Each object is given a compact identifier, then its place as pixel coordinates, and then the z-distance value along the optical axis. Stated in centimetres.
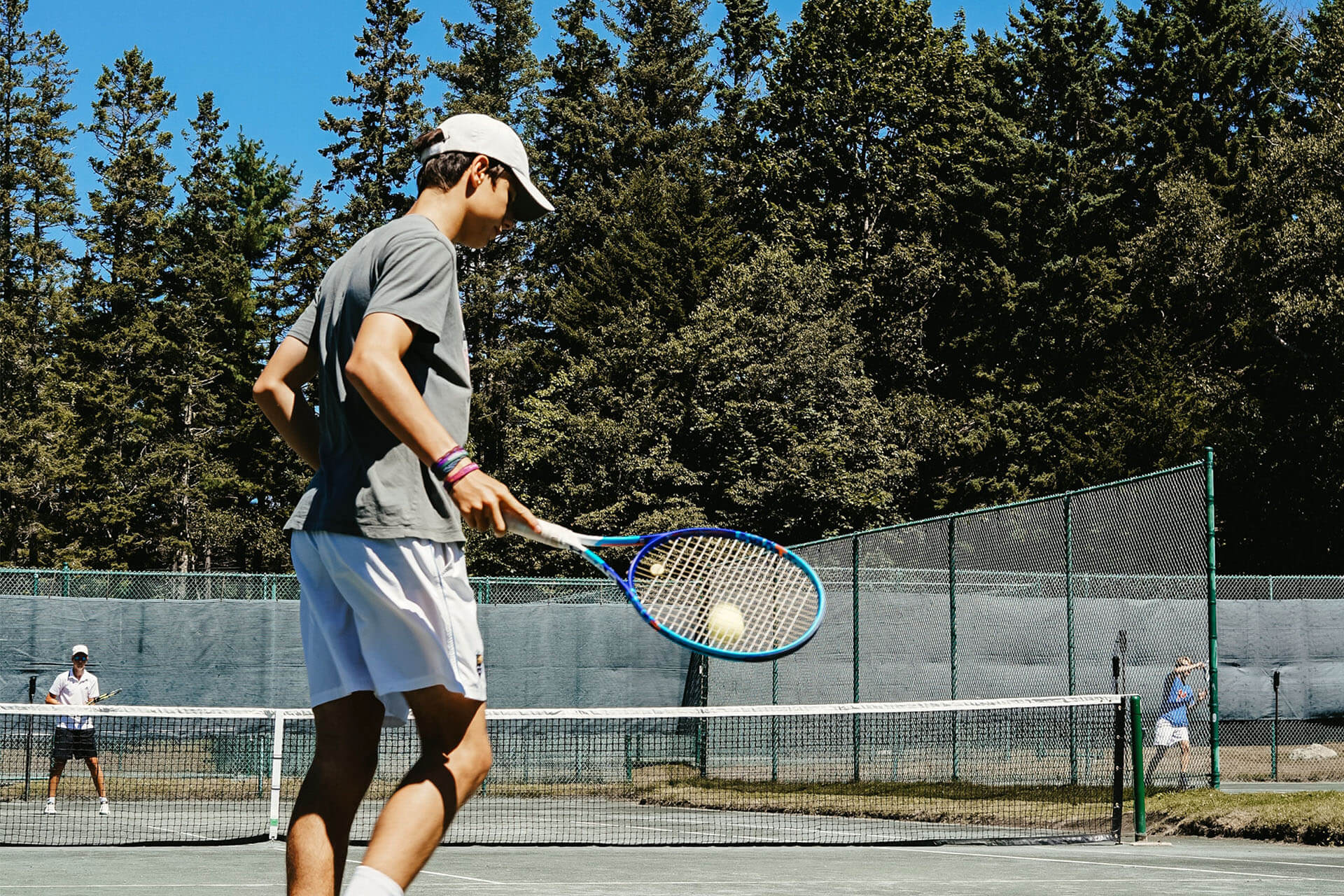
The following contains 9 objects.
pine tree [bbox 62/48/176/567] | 4000
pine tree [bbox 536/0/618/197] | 4356
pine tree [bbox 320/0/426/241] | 4366
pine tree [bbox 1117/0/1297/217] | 4134
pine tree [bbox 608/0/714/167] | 4312
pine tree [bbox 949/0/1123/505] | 3750
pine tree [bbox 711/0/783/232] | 4269
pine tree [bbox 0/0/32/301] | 4184
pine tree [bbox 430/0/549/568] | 4081
